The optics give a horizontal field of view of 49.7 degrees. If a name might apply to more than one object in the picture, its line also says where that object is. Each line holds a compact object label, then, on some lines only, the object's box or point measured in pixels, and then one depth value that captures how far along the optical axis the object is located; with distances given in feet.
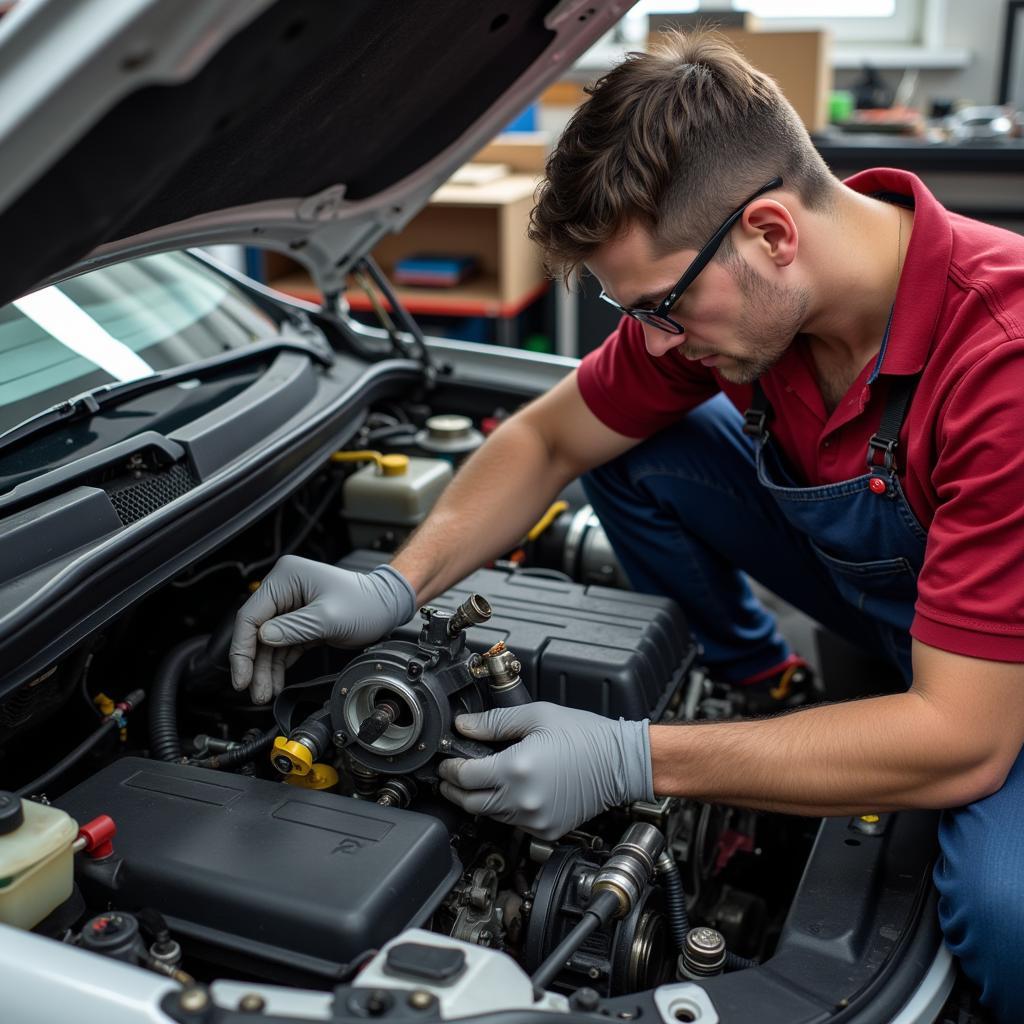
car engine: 3.15
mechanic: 3.61
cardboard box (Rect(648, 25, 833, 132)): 12.55
